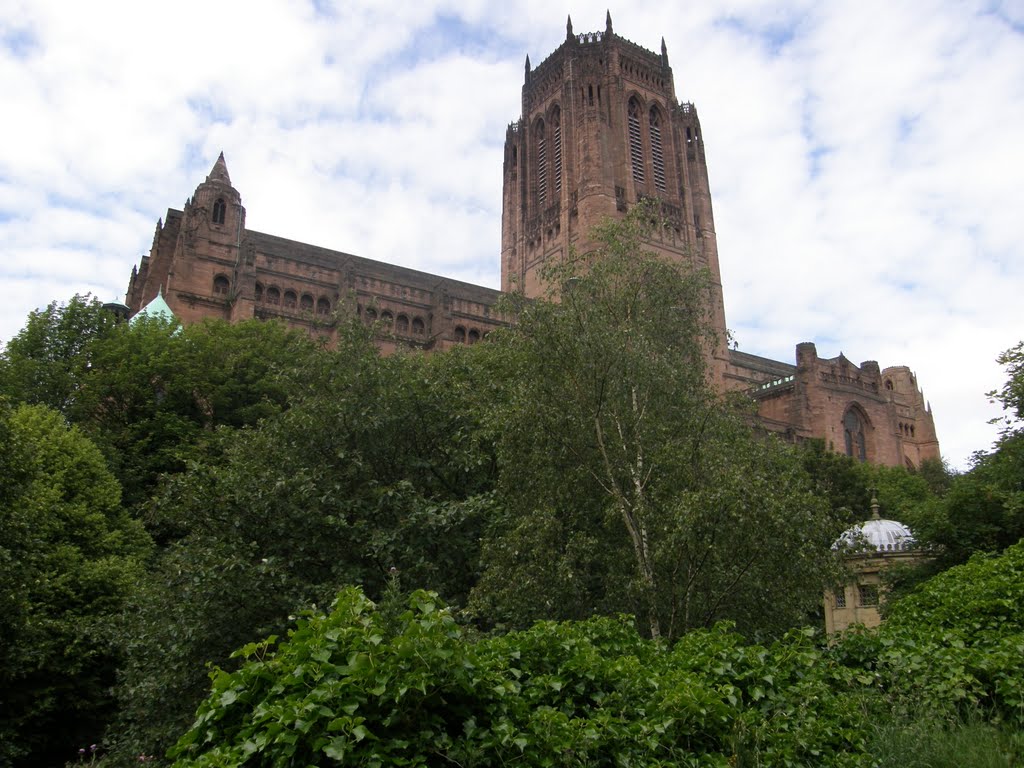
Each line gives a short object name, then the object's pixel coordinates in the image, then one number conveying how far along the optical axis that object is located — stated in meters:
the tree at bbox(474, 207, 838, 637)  13.41
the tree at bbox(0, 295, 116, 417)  32.38
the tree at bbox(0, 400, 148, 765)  16.92
